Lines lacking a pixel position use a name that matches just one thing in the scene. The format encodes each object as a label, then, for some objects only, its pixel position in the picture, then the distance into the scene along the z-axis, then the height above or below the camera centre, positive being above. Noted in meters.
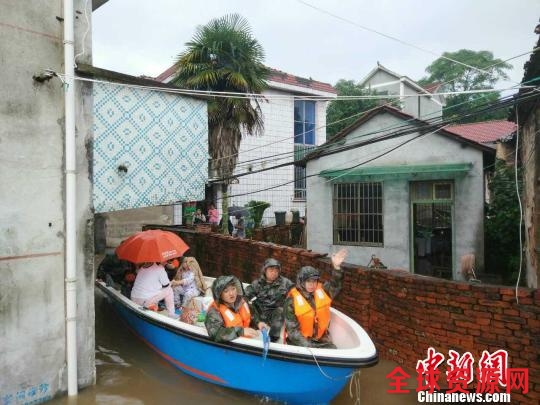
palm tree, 11.07 +3.49
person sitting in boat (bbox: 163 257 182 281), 7.64 -1.10
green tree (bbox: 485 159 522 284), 9.14 -0.62
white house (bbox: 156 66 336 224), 18.31 +3.20
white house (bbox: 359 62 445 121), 18.89 +6.01
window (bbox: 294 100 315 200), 19.78 +3.77
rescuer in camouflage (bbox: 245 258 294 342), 5.48 -1.14
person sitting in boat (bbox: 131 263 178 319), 6.42 -1.25
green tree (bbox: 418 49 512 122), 28.56 +9.43
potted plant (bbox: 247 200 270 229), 16.55 -0.26
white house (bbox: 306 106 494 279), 9.31 +0.19
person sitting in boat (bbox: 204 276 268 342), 4.73 -1.25
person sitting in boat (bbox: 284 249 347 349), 4.74 -1.21
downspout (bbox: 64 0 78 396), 4.73 +0.10
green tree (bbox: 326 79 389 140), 22.38 +5.35
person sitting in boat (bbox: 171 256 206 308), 6.95 -1.27
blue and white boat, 4.28 -1.71
